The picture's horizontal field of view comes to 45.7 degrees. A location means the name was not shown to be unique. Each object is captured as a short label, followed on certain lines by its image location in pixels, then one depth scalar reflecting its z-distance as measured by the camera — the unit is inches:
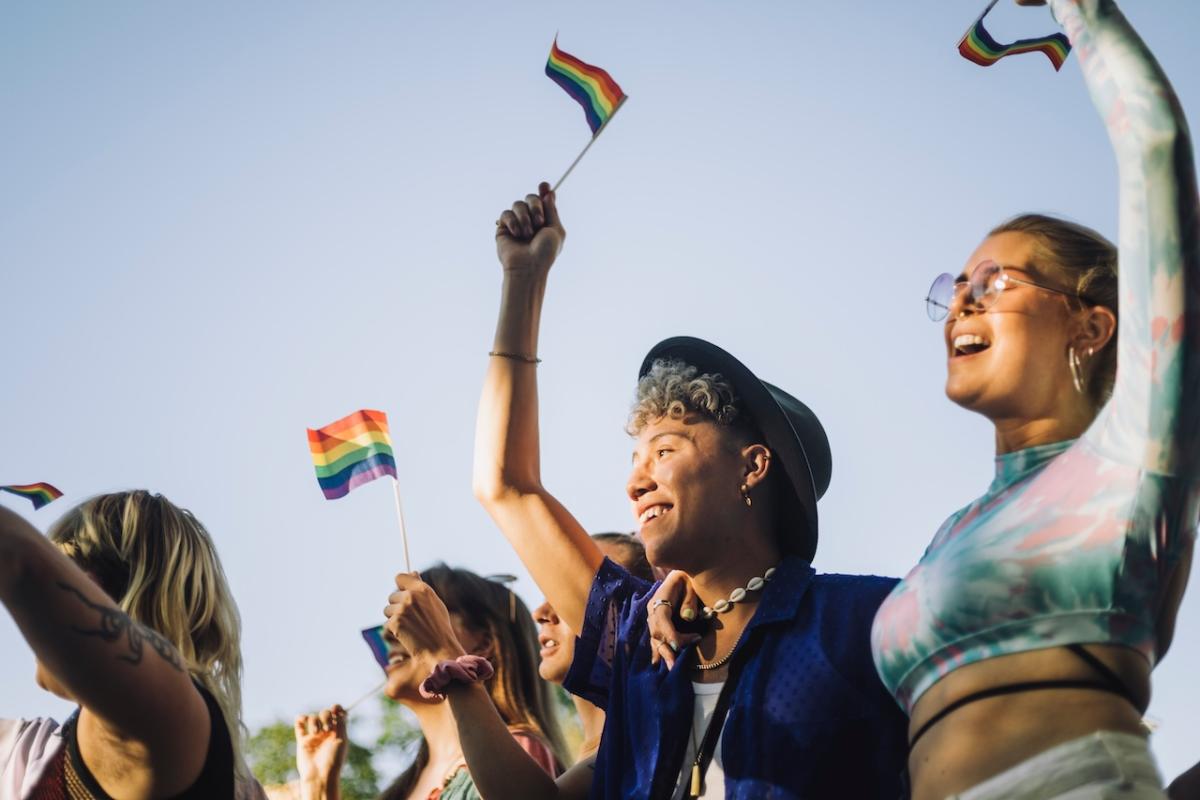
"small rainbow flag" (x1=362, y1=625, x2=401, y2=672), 206.5
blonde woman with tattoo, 98.2
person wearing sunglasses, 85.5
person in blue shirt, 120.1
